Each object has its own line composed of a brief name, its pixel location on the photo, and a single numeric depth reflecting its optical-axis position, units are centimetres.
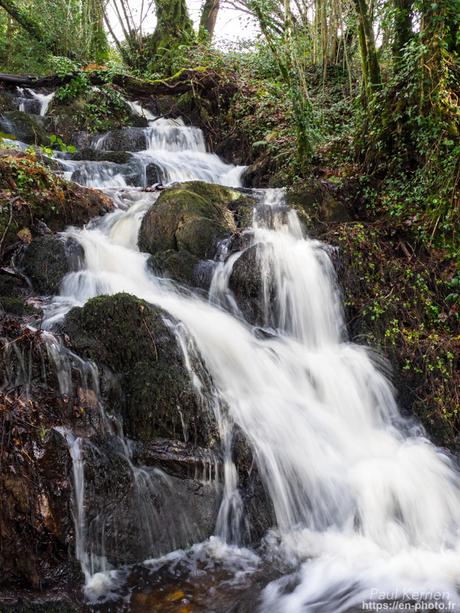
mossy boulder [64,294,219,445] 376
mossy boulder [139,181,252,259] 625
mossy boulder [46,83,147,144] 1127
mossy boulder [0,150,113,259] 563
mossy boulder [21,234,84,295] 530
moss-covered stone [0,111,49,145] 1002
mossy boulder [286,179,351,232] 682
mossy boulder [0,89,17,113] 1131
